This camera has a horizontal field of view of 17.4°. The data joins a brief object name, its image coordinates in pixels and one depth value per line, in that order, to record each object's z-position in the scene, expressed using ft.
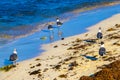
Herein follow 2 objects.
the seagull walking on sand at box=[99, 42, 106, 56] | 82.23
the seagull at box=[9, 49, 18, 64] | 91.35
